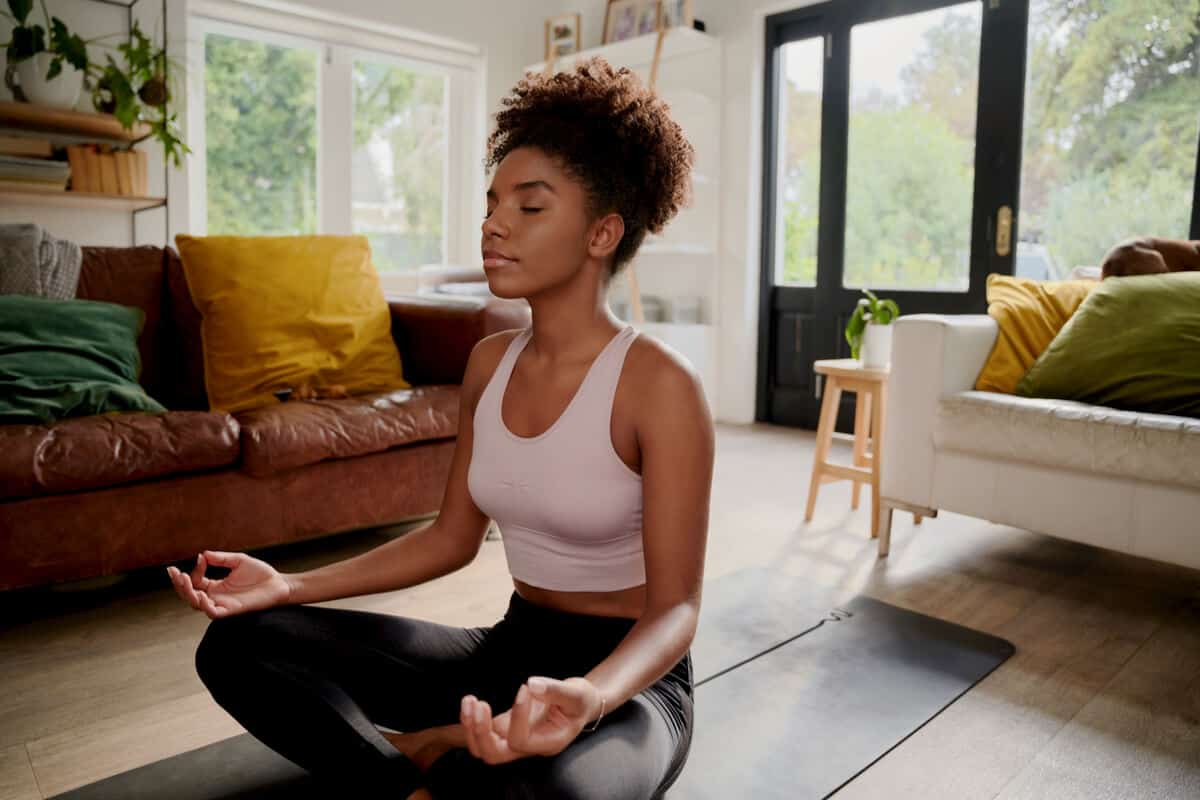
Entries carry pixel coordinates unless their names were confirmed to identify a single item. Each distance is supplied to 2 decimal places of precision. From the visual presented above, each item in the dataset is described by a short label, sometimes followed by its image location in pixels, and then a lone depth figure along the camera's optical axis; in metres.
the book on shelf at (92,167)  3.69
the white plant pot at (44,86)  3.51
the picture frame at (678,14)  4.59
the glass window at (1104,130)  3.37
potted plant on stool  2.74
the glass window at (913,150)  3.99
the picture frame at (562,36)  5.26
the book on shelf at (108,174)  3.74
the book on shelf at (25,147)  3.51
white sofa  1.97
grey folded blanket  2.36
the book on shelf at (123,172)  3.78
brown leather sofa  1.87
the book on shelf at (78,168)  3.66
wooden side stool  2.70
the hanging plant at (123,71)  3.45
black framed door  3.85
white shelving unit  4.73
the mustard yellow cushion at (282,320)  2.55
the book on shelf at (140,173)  3.84
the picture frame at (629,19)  4.82
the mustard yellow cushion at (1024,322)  2.48
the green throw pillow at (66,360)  2.03
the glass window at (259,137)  4.41
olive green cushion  2.15
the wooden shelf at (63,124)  3.48
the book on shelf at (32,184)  3.45
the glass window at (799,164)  4.52
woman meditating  0.92
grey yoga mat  1.33
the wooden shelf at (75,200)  3.56
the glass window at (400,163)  4.94
